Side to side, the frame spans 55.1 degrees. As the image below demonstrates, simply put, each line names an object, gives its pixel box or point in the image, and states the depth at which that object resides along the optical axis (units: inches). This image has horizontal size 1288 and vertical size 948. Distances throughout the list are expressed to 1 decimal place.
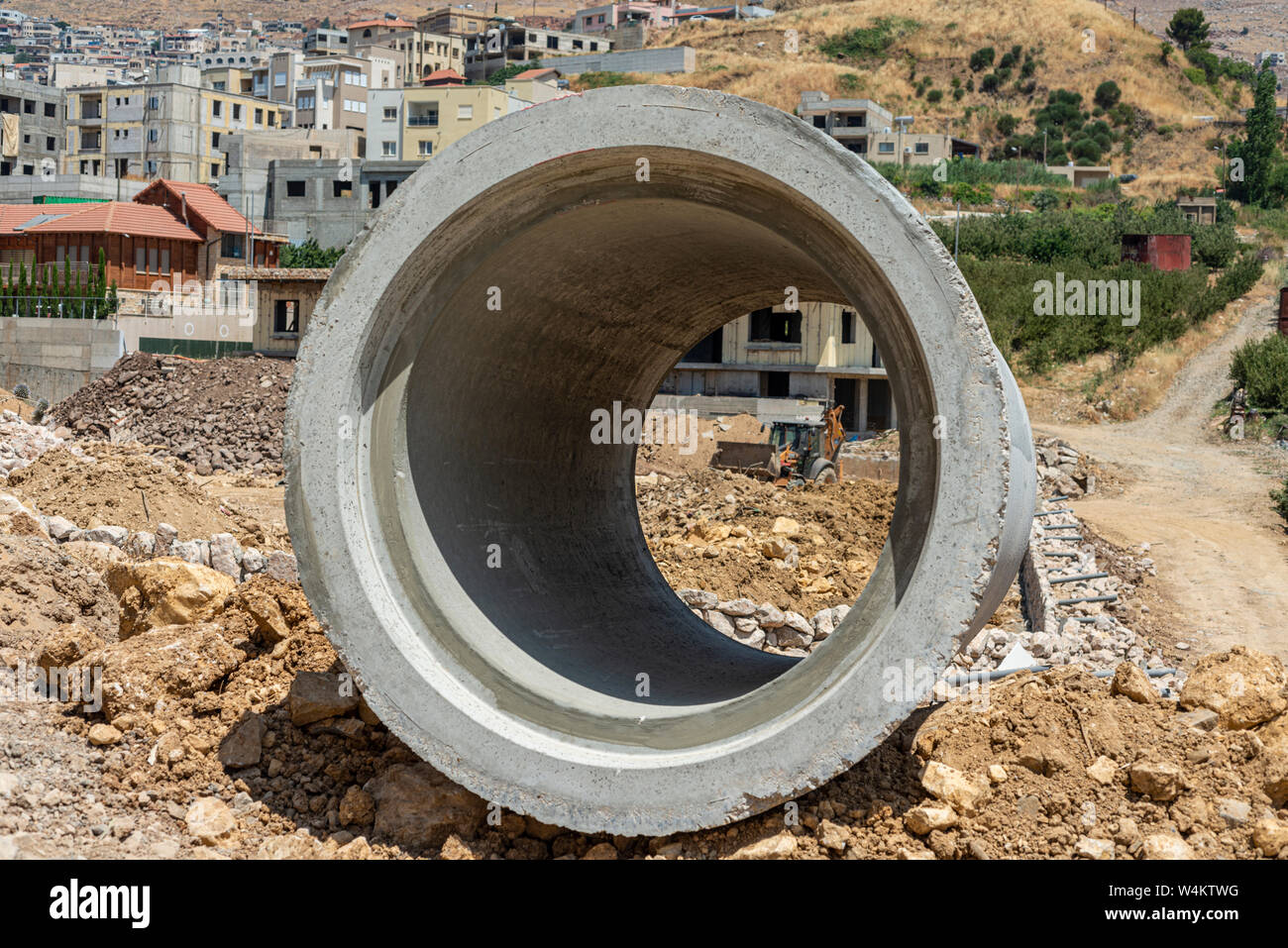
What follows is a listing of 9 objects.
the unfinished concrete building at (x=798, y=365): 1333.7
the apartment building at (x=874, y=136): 2876.5
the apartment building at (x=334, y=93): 3334.2
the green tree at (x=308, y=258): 1861.5
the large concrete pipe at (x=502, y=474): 205.2
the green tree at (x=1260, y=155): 2513.5
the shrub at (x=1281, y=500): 788.0
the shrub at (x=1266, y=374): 1103.0
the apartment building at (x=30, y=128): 2960.1
